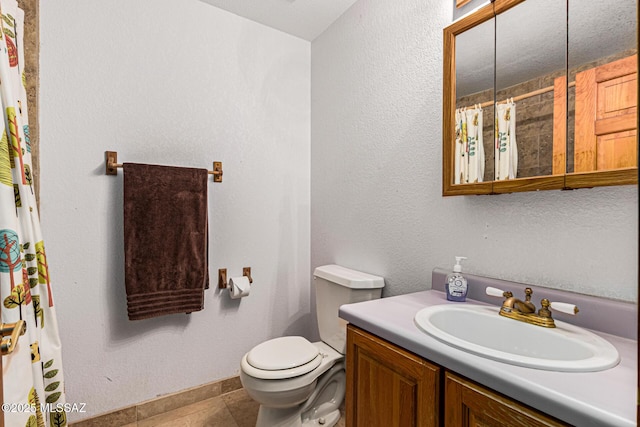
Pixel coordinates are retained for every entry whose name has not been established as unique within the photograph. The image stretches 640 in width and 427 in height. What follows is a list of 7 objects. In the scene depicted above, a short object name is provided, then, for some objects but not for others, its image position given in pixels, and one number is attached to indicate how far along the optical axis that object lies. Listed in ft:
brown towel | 5.11
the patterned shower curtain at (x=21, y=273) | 2.78
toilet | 4.44
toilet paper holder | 6.17
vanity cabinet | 2.15
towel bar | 5.13
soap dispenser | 3.74
